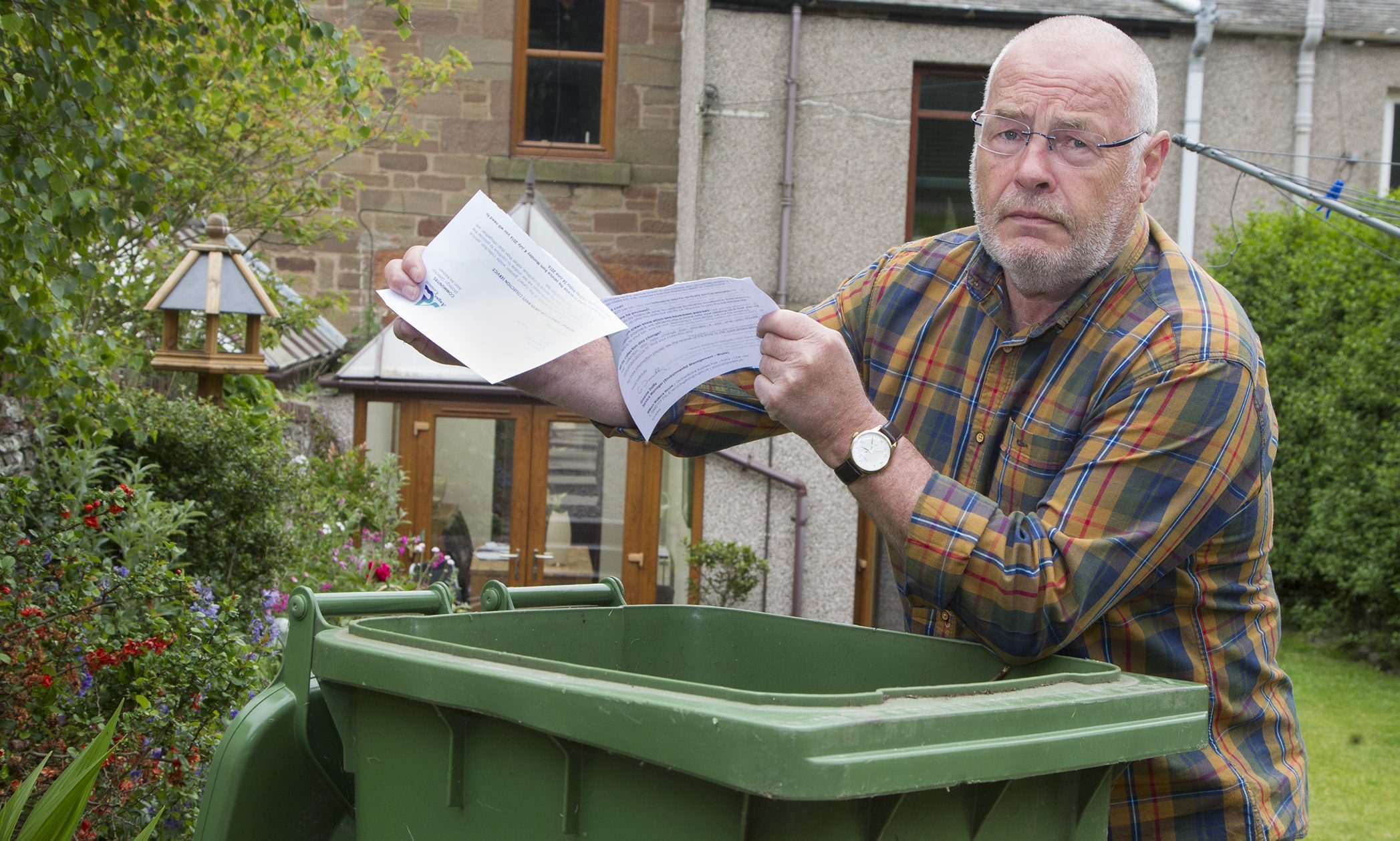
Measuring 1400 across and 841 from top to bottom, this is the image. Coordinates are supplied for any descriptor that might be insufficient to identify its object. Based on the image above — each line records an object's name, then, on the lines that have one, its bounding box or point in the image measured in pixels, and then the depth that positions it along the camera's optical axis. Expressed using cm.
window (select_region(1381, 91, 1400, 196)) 1040
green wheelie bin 136
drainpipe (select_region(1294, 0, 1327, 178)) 979
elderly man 178
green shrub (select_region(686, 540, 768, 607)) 922
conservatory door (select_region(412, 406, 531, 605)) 978
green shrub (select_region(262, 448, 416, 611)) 650
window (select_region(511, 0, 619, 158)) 1197
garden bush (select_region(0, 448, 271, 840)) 338
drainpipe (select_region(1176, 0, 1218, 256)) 949
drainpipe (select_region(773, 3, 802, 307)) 934
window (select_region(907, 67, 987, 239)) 977
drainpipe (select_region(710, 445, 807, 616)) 945
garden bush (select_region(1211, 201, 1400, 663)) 898
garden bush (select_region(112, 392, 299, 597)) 605
